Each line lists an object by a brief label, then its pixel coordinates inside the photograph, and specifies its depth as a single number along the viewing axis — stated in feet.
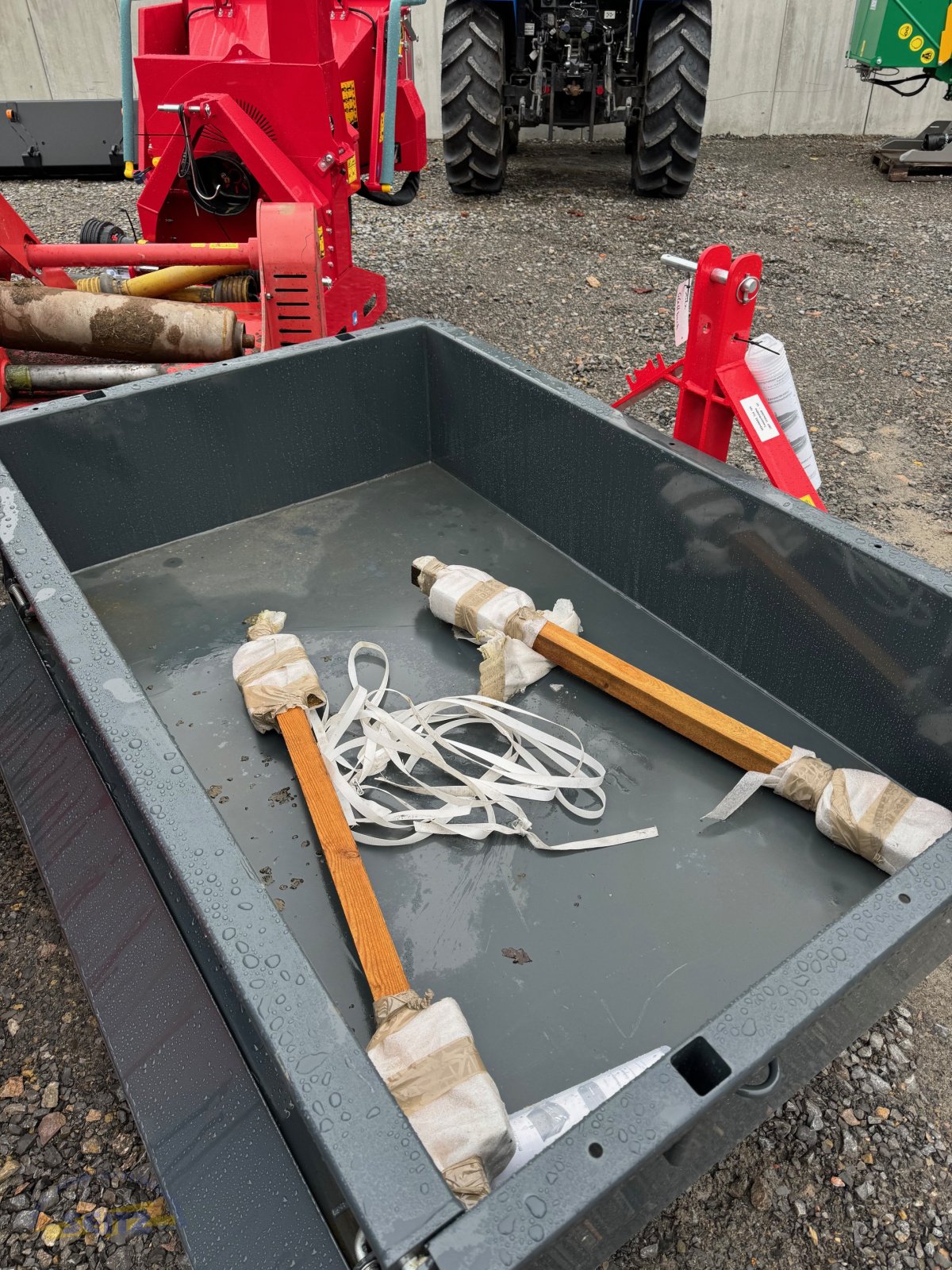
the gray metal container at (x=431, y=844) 2.96
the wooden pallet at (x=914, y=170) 25.30
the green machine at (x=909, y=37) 21.76
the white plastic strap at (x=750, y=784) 5.32
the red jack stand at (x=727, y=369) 6.02
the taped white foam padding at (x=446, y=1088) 3.24
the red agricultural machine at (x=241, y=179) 9.32
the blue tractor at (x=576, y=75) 20.38
